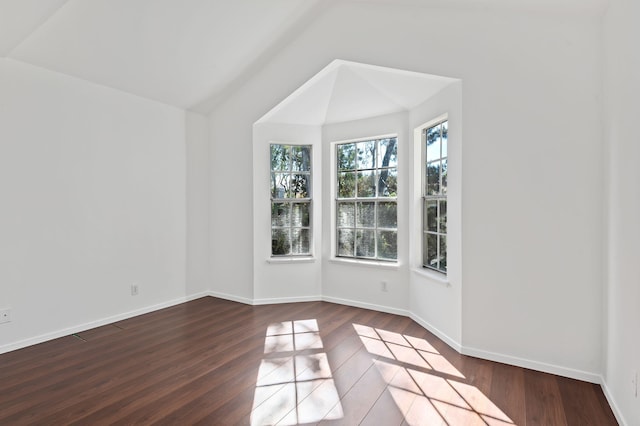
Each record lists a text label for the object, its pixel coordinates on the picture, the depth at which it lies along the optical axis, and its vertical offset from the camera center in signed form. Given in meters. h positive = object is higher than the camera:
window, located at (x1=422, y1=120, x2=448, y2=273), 3.39 +0.09
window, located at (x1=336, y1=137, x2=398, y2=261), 4.11 +0.10
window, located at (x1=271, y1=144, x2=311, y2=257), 4.57 +0.13
